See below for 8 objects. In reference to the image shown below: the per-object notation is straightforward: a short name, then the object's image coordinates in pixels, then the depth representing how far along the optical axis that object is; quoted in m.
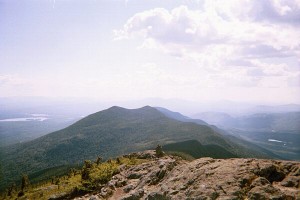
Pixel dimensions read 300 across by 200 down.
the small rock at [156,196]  22.25
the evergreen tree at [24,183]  52.22
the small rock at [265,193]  17.30
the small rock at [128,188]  28.21
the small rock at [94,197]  27.34
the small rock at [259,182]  19.02
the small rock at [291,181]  18.69
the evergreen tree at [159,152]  43.97
